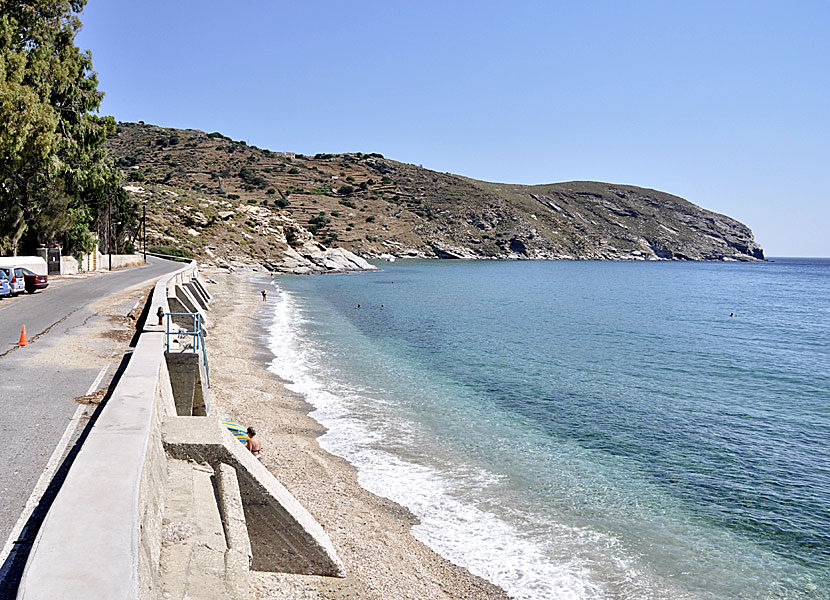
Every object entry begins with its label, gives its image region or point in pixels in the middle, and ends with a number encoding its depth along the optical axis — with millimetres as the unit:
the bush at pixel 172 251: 77062
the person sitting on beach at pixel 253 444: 11297
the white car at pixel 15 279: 25328
